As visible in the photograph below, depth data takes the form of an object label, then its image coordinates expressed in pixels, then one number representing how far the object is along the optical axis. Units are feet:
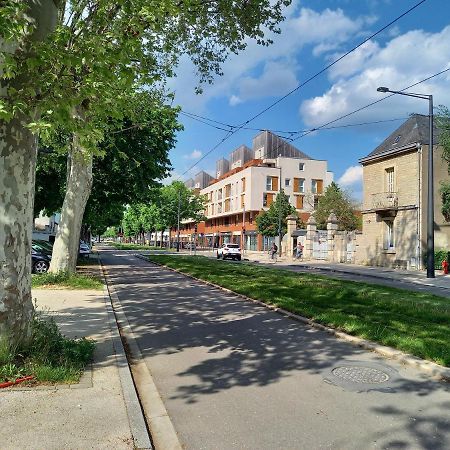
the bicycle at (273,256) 147.87
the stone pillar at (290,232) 160.66
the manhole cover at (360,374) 19.42
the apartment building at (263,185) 231.09
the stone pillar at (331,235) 133.80
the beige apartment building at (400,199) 100.12
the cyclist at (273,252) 148.36
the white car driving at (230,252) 148.66
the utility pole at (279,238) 165.40
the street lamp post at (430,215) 77.46
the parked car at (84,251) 116.33
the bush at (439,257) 96.43
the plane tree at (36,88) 16.55
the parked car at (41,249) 71.60
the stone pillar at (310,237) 145.38
